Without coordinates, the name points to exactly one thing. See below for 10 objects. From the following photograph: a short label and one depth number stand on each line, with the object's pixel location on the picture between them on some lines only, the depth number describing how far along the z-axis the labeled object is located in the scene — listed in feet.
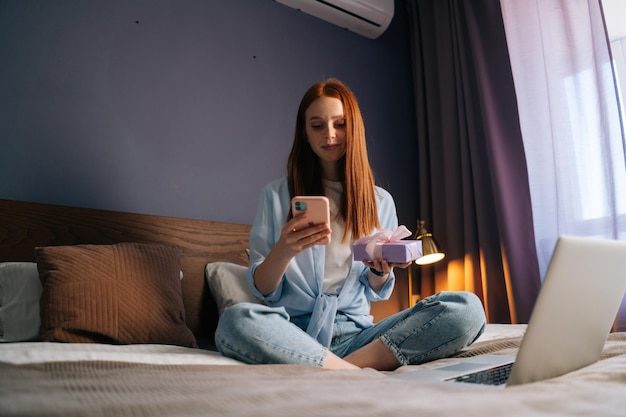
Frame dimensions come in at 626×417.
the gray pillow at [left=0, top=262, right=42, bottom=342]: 5.34
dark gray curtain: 8.83
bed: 2.12
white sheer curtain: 7.91
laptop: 2.56
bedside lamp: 8.65
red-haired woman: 4.02
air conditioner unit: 9.59
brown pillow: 5.17
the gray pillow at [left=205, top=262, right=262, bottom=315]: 6.70
